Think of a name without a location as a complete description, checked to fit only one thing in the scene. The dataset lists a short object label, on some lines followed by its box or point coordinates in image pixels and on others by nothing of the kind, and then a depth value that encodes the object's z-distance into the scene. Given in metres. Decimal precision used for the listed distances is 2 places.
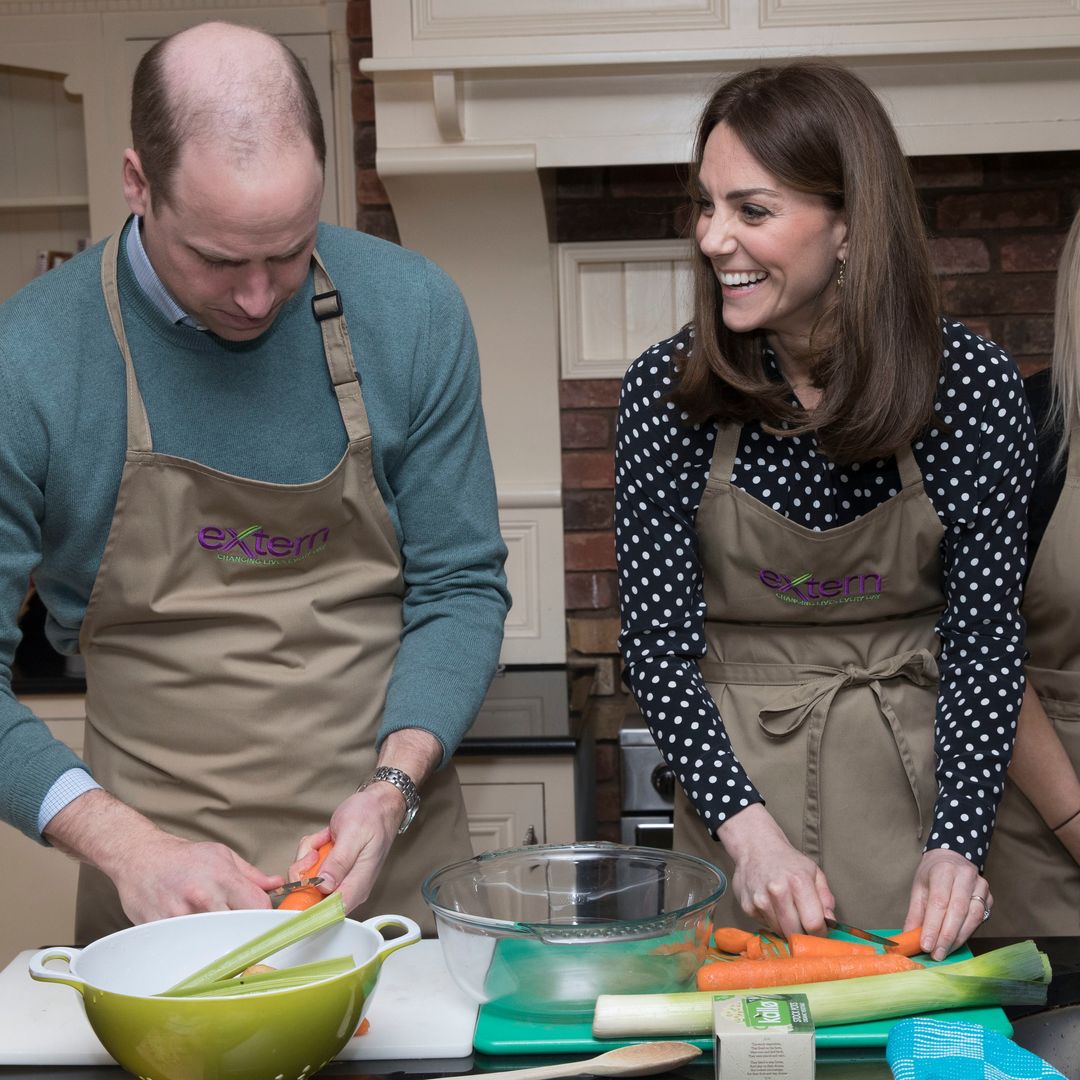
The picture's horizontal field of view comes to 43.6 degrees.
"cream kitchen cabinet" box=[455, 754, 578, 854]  2.06
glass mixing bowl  0.95
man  1.20
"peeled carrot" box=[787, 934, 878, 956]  1.03
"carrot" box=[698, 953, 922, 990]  0.98
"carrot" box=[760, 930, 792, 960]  1.05
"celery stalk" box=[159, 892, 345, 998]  0.90
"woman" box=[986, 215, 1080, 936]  1.53
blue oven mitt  0.84
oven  2.30
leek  0.94
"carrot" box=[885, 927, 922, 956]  1.08
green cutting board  0.94
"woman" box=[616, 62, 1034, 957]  1.33
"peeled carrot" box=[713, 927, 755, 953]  1.07
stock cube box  0.85
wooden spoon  0.88
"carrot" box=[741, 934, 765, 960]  1.04
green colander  0.83
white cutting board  0.96
